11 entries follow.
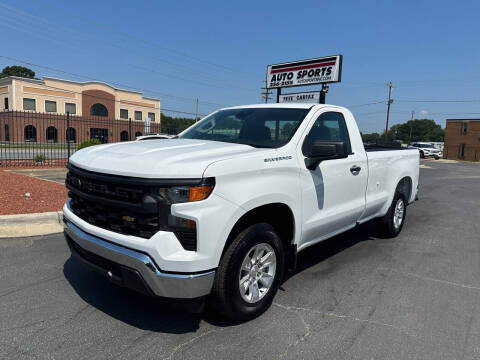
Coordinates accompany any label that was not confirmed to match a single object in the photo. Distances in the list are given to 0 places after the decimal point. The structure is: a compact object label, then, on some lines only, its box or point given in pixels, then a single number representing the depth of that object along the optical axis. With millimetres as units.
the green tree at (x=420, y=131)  136750
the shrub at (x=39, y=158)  15000
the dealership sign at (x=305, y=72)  14117
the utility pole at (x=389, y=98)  56094
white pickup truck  2477
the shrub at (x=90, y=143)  14978
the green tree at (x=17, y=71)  92125
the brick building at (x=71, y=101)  45469
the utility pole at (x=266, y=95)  49250
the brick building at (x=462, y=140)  52781
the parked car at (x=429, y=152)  44375
